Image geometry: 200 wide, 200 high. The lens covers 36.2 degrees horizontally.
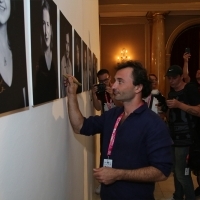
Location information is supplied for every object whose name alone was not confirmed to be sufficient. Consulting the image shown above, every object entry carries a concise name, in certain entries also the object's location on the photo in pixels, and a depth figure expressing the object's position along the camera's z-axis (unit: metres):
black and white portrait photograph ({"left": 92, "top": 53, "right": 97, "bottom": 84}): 4.39
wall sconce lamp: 11.08
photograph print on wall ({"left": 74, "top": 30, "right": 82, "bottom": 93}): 2.29
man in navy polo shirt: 1.83
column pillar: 10.17
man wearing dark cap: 3.38
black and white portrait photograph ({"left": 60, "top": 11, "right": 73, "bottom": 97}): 1.74
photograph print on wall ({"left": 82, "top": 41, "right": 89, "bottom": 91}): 2.96
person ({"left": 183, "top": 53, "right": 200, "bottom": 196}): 4.32
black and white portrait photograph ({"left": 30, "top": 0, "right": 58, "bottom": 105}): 1.17
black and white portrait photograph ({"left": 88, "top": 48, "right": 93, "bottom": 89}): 3.59
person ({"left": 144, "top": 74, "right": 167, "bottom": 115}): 3.67
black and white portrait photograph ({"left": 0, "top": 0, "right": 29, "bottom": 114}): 0.82
